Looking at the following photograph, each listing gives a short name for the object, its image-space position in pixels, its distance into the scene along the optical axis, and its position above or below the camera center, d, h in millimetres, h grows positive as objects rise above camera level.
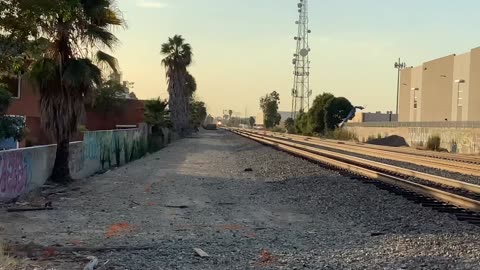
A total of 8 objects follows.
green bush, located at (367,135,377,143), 74962 -2795
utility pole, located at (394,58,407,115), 112988 +10197
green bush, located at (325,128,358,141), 83812 -2715
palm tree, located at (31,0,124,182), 18656 +1319
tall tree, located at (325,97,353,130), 94750 +951
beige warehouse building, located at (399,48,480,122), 83500 +4832
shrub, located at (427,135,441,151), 55512 -2382
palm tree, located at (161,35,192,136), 69062 +5824
